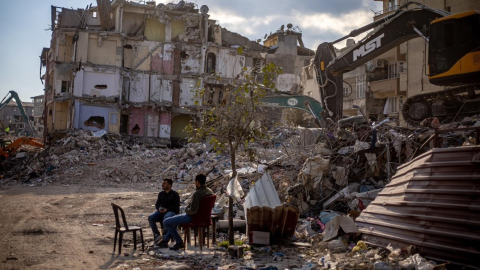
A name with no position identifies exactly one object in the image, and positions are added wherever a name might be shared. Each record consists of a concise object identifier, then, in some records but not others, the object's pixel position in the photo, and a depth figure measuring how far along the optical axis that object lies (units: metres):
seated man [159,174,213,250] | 7.79
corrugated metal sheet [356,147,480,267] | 5.69
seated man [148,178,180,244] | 8.29
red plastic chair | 7.87
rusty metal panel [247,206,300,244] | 8.25
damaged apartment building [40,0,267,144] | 36.69
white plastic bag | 8.10
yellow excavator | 11.29
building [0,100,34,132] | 81.50
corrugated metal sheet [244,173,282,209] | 8.33
